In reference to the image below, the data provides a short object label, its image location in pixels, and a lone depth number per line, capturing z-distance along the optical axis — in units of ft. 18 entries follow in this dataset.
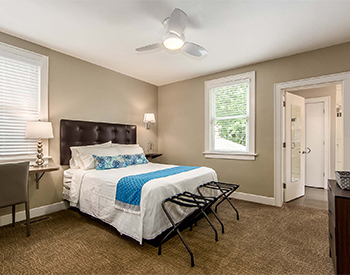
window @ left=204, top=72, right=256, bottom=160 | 12.81
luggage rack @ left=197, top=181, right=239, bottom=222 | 9.00
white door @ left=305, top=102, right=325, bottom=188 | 15.67
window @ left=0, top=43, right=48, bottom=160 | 9.19
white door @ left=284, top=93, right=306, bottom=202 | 12.51
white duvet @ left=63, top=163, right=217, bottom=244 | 6.91
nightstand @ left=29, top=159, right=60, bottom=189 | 8.55
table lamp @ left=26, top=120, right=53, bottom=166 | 9.03
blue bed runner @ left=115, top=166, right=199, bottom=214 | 7.15
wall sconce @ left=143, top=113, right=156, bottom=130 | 14.97
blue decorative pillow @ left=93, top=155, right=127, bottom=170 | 10.20
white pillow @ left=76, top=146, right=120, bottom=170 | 10.27
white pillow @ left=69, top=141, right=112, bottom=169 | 10.61
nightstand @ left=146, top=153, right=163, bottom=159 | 15.15
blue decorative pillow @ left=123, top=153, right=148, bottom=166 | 11.59
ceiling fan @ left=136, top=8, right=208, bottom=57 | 6.86
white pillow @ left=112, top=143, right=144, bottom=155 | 12.21
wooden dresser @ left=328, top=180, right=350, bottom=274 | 4.81
